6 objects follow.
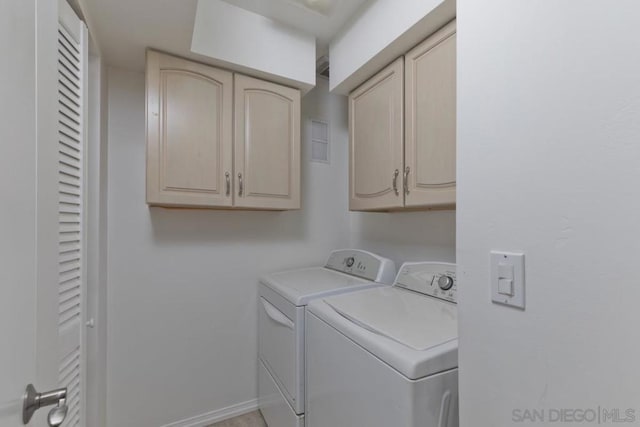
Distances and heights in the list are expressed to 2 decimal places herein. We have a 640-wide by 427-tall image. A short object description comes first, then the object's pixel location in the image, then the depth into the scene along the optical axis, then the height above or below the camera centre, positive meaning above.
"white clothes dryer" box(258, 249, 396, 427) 1.31 -0.55
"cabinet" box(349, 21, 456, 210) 1.20 +0.42
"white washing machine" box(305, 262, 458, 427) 0.76 -0.45
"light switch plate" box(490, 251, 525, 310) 0.59 -0.13
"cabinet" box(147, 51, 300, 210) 1.46 +0.44
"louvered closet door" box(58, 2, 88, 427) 0.94 +0.04
